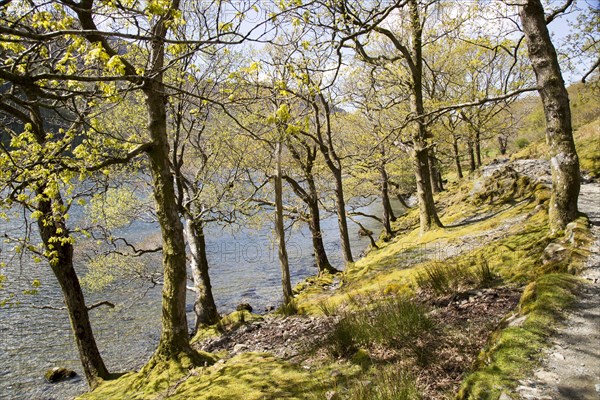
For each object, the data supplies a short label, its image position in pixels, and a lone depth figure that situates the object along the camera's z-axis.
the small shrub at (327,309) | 8.22
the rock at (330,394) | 3.94
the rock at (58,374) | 13.03
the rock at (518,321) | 4.06
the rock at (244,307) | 16.98
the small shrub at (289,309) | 10.00
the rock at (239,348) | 7.66
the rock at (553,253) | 5.61
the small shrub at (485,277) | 6.42
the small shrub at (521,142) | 39.82
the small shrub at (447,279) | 6.69
